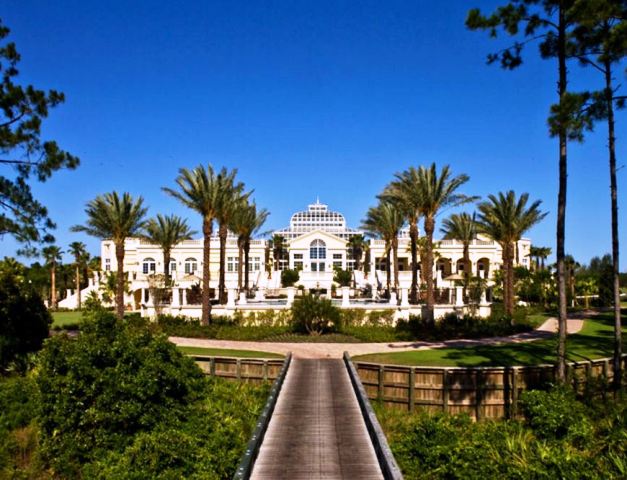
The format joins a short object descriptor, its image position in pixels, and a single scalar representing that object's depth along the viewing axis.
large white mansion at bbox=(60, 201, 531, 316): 59.91
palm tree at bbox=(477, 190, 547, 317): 37.78
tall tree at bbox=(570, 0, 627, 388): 15.54
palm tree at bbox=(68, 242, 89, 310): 63.91
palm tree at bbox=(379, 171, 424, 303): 33.25
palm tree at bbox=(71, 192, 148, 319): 34.59
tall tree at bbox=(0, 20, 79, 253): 19.59
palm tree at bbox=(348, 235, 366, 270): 70.06
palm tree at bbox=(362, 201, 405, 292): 45.67
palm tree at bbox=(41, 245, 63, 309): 58.66
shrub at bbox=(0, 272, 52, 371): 23.00
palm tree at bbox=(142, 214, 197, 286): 46.50
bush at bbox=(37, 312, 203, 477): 14.38
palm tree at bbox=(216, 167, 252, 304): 34.75
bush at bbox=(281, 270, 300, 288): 60.28
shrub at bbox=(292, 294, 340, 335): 31.53
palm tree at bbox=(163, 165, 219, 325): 34.22
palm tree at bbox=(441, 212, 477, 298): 53.00
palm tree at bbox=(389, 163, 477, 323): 32.72
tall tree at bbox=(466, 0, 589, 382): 17.20
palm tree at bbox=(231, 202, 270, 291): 42.81
